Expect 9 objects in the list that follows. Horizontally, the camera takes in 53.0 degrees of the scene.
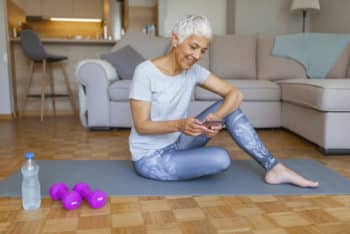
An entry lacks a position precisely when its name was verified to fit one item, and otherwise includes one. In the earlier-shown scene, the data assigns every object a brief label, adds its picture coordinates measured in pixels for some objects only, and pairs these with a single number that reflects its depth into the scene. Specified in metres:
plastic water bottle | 1.34
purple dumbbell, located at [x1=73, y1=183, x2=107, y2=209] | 1.34
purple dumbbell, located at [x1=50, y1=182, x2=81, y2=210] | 1.32
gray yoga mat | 1.52
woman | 1.46
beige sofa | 2.17
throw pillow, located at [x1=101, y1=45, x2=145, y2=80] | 3.25
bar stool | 3.66
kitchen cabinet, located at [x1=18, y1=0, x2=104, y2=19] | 6.12
